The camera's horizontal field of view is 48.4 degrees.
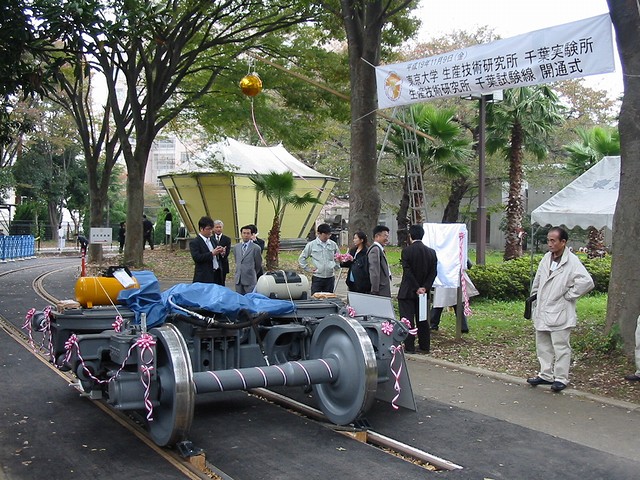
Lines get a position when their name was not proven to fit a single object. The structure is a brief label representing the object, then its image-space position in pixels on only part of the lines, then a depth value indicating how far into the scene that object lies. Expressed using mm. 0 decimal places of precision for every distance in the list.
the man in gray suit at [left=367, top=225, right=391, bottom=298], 10124
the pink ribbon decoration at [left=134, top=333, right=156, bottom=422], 5570
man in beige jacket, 8062
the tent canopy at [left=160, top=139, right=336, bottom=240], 30484
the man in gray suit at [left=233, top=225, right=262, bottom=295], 11477
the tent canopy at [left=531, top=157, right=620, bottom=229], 13898
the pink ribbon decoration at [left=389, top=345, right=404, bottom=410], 6648
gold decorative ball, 12758
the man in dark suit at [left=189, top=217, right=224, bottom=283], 10633
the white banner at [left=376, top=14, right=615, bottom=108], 8562
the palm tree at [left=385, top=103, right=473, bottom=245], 20062
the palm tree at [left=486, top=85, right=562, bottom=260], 24766
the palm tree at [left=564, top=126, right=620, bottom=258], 23469
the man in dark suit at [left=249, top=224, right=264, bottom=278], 11692
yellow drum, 7266
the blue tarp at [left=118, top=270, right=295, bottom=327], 6652
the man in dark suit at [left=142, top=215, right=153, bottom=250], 33844
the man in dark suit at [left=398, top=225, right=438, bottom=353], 10062
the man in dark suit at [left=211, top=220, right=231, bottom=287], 10977
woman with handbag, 10344
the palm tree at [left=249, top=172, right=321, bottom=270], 21312
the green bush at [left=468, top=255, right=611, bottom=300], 16516
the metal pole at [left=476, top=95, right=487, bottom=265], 16938
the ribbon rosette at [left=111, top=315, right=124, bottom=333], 6559
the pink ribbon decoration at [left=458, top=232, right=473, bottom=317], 11016
